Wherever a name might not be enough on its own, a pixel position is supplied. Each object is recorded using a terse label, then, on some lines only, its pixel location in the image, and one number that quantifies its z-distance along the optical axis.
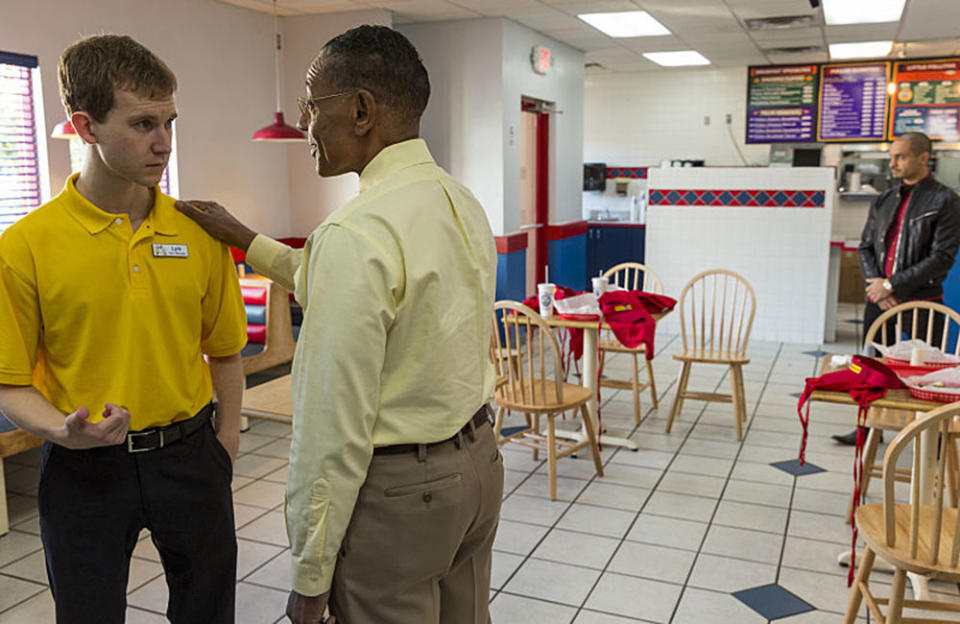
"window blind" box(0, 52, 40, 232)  4.53
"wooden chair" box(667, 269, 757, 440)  4.60
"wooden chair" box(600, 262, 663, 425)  4.93
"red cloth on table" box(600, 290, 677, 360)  4.18
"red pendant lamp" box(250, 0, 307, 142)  5.12
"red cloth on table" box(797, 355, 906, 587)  2.68
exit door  7.65
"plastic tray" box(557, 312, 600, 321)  4.22
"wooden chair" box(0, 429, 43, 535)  3.43
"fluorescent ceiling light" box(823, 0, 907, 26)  6.31
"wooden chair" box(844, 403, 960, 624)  2.14
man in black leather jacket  4.25
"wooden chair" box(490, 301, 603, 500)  3.73
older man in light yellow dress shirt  1.24
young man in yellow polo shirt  1.46
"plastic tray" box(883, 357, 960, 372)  2.99
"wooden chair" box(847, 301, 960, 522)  3.19
